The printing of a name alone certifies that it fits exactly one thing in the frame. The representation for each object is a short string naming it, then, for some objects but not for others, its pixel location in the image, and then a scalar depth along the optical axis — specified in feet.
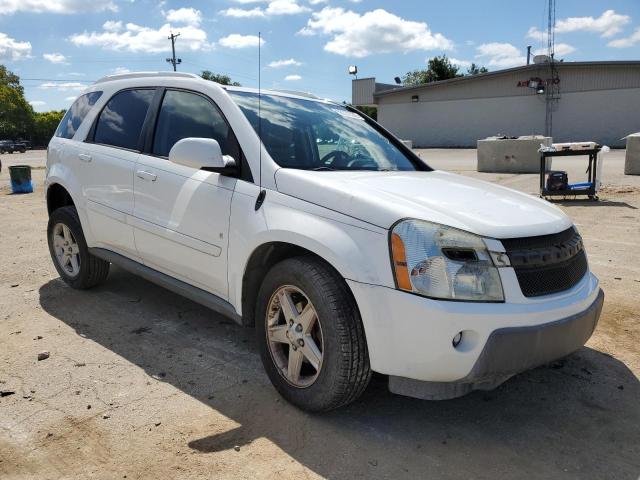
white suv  8.17
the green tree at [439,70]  185.26
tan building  106.42
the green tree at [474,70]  233.35
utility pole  165.58
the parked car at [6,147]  171.01
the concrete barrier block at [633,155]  47.11
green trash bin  44.70
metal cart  33.53
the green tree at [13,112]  229.66
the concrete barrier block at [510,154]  53.67
